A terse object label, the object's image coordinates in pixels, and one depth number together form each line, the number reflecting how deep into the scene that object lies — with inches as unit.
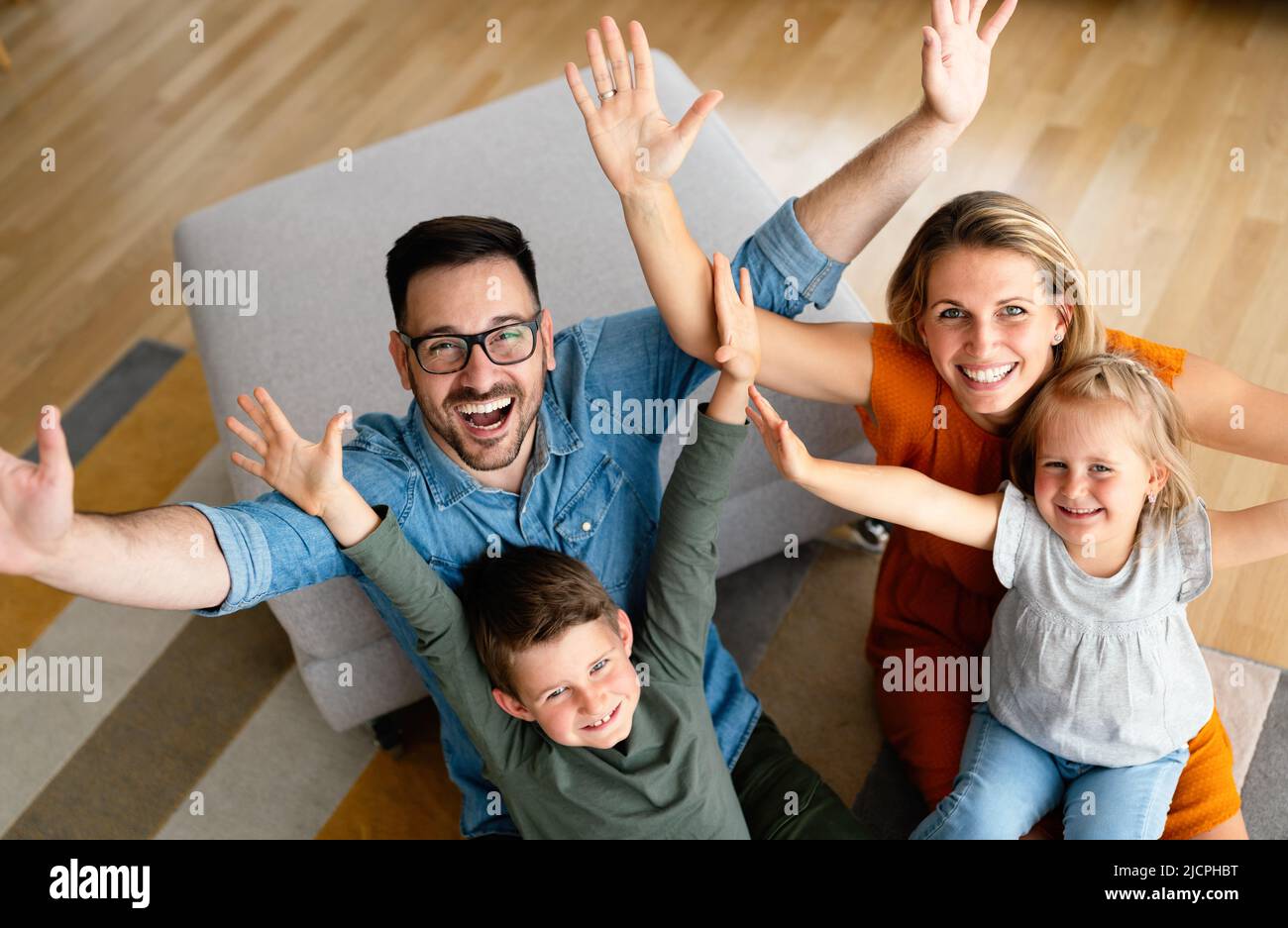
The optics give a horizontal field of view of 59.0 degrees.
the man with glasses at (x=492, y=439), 51.9
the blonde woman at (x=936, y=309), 55.8
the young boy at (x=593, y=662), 56.6
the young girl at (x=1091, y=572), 56.4
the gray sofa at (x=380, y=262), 74.2
